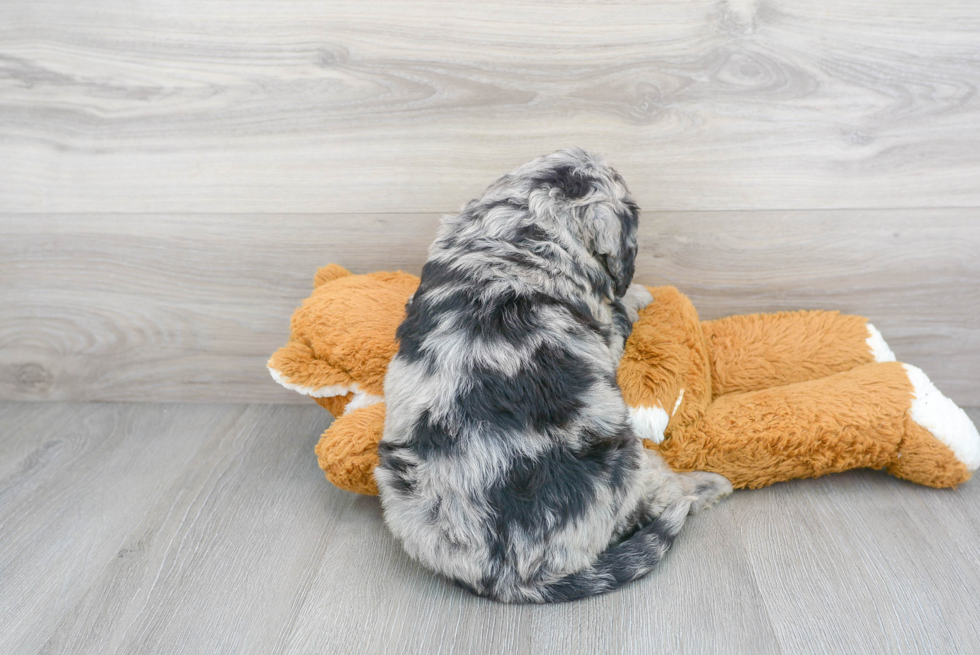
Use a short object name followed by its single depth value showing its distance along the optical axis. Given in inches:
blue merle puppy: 26.2
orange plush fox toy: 30.3
